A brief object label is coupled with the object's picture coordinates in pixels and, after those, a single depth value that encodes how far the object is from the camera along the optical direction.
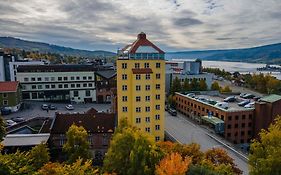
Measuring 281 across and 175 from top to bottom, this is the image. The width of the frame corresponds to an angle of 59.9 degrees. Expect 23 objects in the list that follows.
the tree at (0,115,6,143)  27.42
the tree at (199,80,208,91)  79.25
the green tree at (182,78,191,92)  76.10
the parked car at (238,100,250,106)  52.34
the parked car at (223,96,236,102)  56.47
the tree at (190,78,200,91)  77.69
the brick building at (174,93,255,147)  46.72
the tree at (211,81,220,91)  86.31
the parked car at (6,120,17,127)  46.97
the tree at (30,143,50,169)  26.12
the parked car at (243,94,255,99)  62.12
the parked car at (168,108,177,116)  59.24
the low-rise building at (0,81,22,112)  58.06
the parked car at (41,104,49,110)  61.12
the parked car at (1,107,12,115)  56.52
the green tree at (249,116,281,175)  24.14
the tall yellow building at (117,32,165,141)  39.19
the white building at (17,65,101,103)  68.56
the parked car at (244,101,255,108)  49.78
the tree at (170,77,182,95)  74.96
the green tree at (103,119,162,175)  22.56
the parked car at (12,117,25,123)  51.24
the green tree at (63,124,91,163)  28.56
